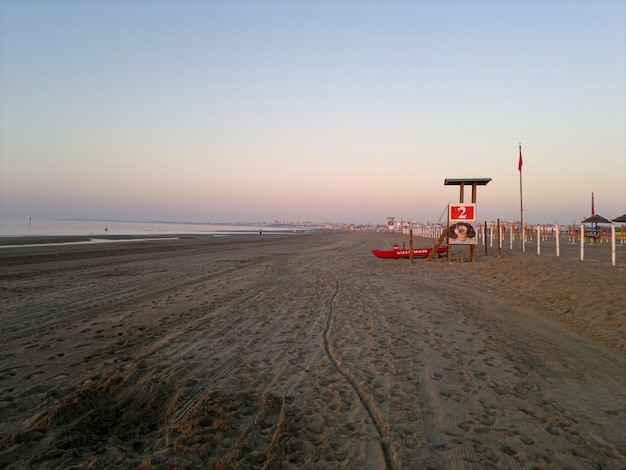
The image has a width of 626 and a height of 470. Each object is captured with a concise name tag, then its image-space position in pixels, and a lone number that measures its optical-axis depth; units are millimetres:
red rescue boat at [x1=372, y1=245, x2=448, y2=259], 20531
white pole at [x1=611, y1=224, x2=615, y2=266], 12202
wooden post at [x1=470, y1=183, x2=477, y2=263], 17672
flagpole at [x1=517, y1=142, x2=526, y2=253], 23045
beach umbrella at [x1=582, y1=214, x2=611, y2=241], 30797
